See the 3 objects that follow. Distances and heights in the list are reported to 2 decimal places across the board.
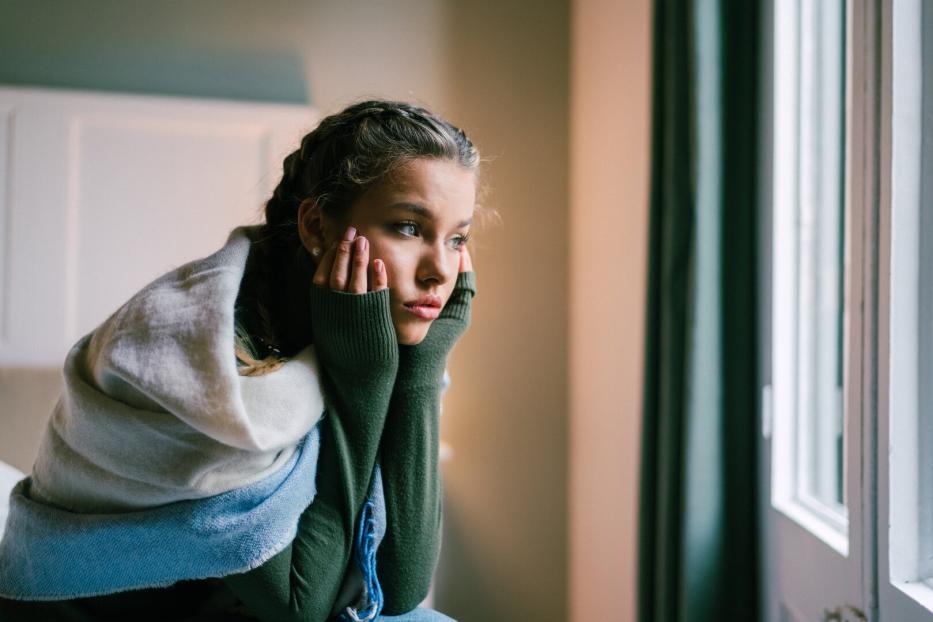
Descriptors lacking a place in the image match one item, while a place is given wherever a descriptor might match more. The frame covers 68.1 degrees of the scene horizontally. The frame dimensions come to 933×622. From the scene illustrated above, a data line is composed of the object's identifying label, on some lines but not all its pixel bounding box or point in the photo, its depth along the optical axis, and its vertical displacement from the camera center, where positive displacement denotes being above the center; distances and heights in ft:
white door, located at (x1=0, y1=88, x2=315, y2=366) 5.69 +1.00
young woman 2.06 -0.33
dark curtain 3.73 +0.00
